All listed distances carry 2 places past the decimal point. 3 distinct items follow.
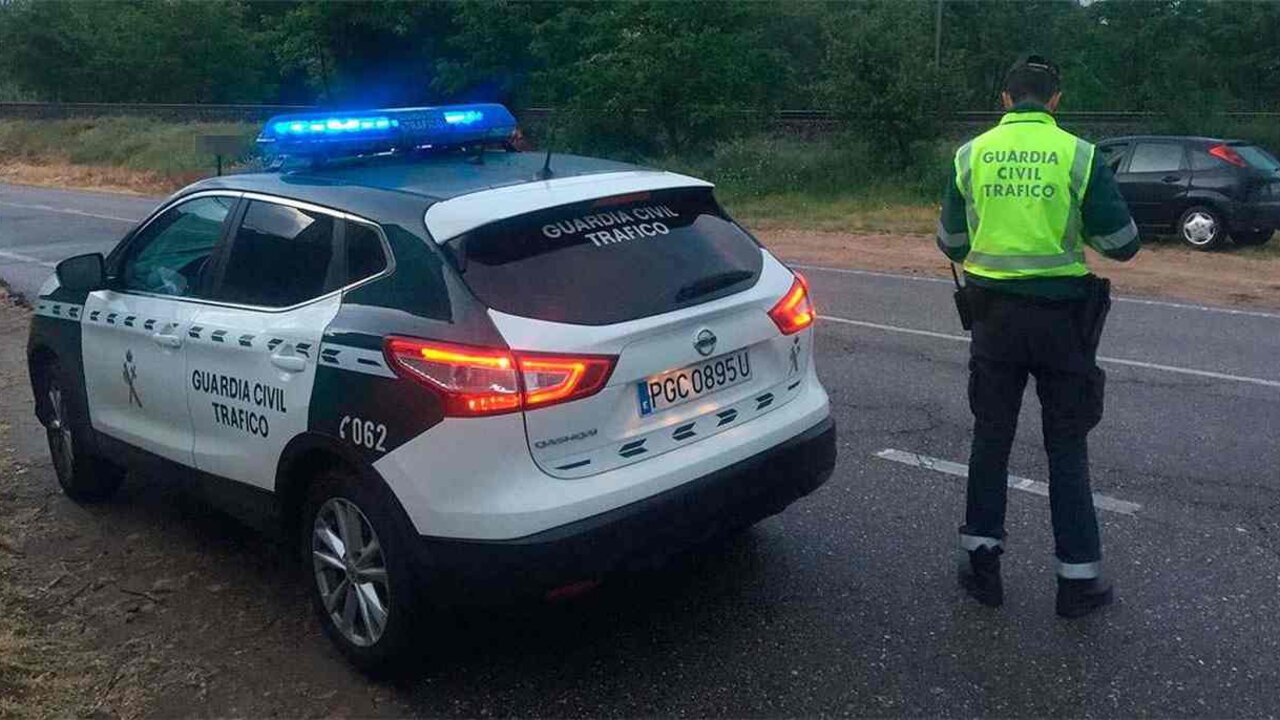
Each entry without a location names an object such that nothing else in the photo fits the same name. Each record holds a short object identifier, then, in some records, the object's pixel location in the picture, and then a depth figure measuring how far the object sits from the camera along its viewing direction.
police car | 3.68
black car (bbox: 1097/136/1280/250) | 15.87
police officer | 4.25
